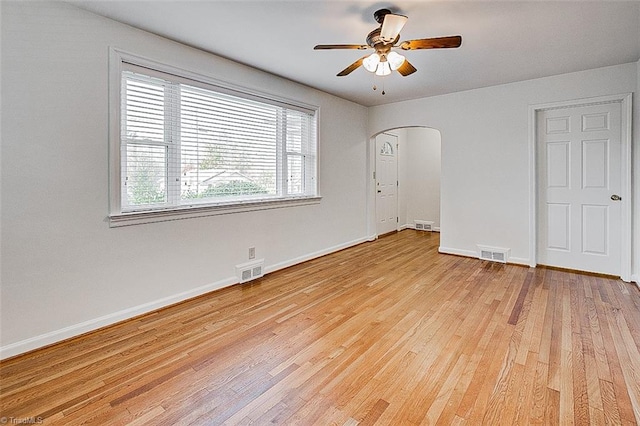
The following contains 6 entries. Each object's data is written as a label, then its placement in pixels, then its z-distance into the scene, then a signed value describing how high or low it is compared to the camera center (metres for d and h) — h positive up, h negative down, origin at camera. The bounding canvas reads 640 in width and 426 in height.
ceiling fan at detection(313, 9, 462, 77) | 2.26 +1.30
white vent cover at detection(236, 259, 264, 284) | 3.72 -0.70
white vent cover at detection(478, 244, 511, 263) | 4.59 -0.60
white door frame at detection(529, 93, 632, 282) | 3.71 +0.59
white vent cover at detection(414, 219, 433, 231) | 7.41 -0.29
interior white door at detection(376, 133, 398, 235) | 6.56 +0.63
